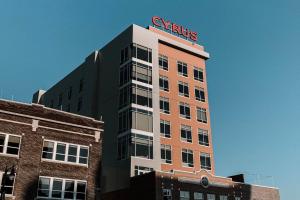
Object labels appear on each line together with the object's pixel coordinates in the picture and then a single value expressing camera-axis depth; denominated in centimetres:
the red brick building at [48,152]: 3547
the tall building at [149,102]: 5106
